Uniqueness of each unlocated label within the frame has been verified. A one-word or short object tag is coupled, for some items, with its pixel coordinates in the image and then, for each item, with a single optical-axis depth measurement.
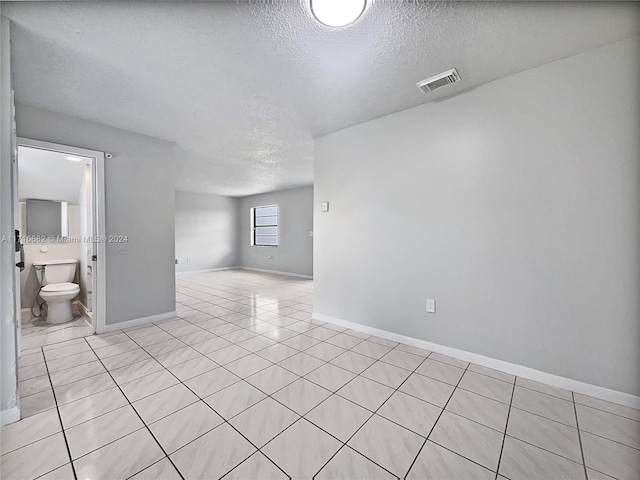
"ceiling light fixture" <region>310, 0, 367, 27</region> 1.47
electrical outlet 2.56
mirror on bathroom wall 3.69
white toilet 3.27
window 8.23
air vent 2.10
